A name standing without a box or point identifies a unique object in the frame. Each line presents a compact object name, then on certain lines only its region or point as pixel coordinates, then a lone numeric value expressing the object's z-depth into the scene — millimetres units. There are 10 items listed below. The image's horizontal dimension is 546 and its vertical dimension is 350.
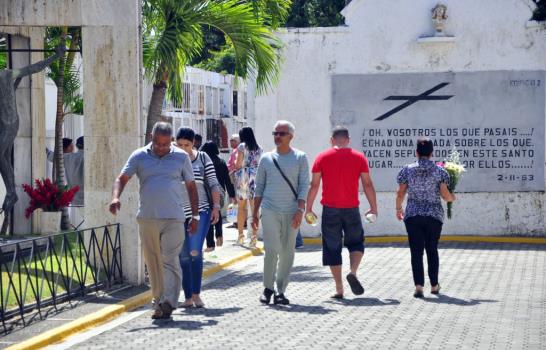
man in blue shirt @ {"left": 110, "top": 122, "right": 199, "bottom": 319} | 11820
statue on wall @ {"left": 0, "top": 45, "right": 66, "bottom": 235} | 14430
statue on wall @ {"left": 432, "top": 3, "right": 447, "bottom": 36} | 22109
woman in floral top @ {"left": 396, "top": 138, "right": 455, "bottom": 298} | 13906
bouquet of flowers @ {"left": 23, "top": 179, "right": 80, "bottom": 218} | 19172
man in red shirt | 13641
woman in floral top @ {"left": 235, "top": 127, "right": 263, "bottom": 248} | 20078
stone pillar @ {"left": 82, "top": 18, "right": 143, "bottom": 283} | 14461
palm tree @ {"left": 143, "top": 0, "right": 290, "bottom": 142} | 17953
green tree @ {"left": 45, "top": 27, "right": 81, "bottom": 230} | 20389
